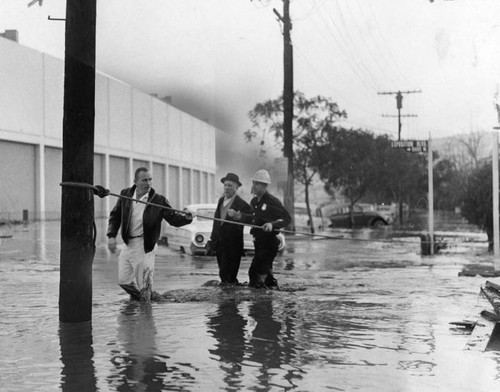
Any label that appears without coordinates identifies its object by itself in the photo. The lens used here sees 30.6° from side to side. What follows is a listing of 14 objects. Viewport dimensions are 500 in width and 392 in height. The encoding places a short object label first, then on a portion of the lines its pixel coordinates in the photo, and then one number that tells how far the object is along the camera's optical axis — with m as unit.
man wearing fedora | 12.69
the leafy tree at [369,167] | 46.18
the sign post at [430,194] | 23.52
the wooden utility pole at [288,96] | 35.16
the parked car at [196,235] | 21.56
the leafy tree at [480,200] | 25.33
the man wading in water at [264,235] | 12.57
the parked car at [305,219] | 47.55
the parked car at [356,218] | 53.34
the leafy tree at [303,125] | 44.03
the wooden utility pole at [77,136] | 8.57
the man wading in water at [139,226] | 10.58
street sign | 24.97
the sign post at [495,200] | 20.98
